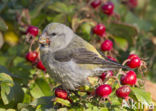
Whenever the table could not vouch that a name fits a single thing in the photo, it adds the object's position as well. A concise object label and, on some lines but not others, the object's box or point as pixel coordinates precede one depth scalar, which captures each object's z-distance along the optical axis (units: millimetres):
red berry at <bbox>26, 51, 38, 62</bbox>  6439
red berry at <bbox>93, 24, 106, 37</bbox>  6867
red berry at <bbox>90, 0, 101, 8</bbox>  7637
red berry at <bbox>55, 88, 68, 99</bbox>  4895
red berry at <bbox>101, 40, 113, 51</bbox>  6430
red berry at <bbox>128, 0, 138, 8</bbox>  10238
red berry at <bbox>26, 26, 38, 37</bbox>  6734
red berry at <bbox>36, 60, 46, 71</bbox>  6371
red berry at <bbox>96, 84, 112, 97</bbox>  4551
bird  5664
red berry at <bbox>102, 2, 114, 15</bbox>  7523
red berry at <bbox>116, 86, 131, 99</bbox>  4594
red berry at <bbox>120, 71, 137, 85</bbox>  4969
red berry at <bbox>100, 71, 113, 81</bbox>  5562
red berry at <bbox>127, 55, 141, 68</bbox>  5367
